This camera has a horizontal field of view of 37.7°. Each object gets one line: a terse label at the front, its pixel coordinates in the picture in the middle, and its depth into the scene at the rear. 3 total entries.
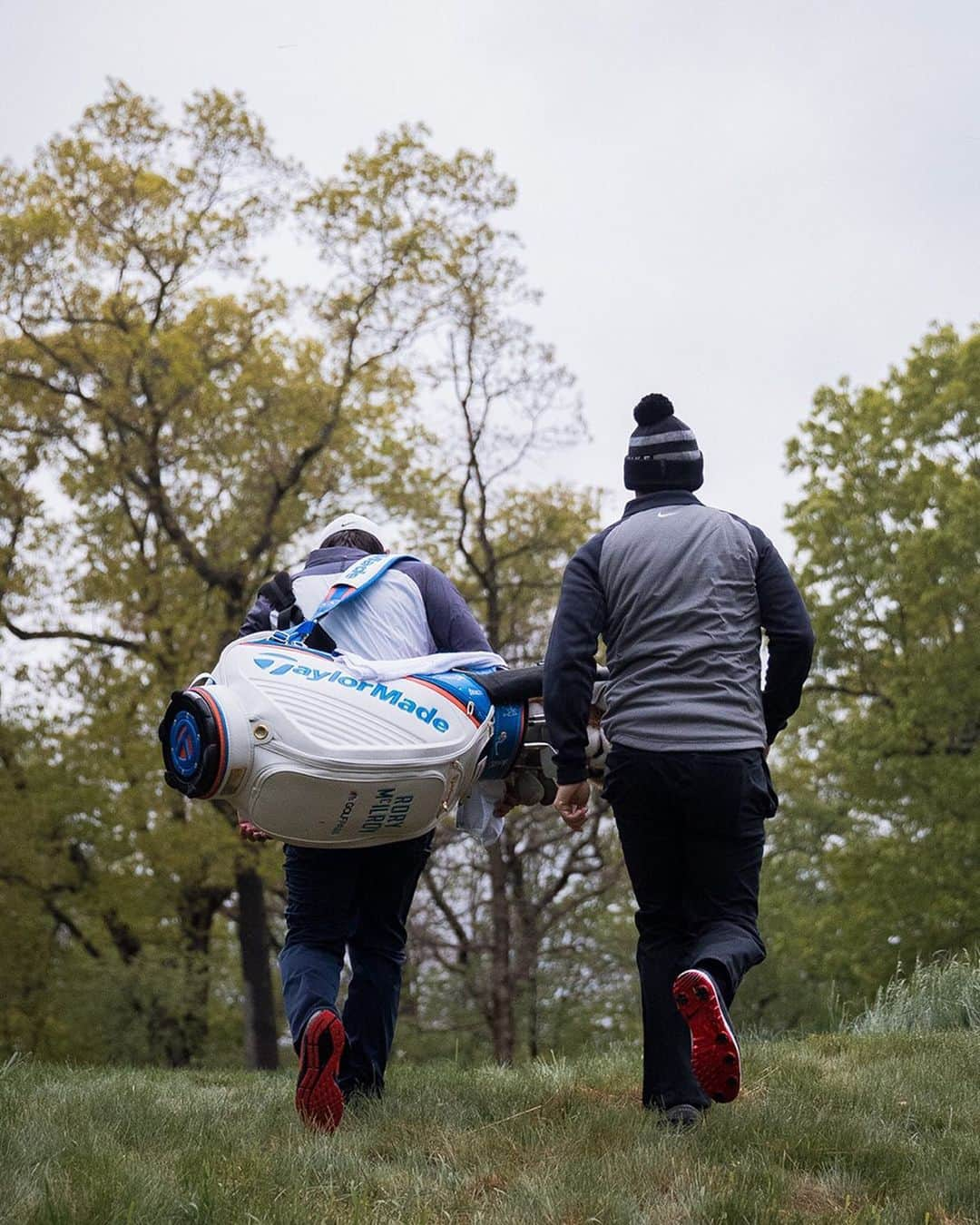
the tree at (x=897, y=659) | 22.56
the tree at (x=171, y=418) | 20.05
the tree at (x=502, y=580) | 21.50
